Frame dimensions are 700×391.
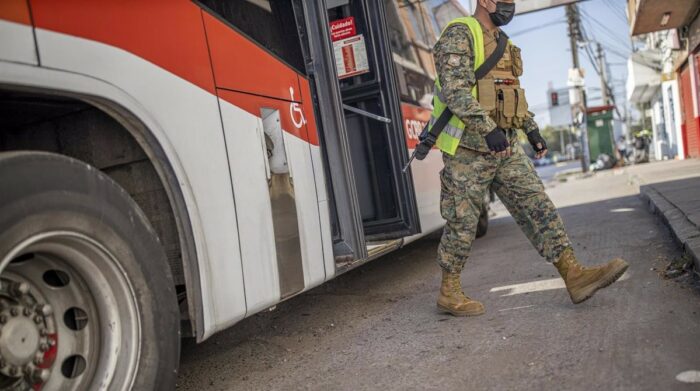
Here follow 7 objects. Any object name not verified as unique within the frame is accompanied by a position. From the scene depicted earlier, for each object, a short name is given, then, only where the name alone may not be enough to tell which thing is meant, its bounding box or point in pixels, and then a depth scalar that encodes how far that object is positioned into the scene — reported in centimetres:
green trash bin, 2309
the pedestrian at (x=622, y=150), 2463
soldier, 358
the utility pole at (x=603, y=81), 3211
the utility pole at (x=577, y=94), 2339
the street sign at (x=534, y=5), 843
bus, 191
